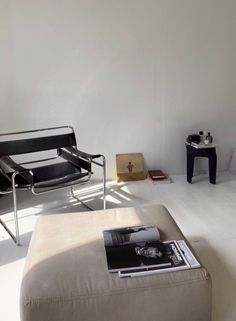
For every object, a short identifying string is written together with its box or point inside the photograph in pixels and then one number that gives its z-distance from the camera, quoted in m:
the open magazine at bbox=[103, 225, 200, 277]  1.42
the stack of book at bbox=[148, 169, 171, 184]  3.41
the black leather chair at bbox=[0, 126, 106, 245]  2.41
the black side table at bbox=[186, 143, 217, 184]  3.37
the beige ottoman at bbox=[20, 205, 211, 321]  1.30
